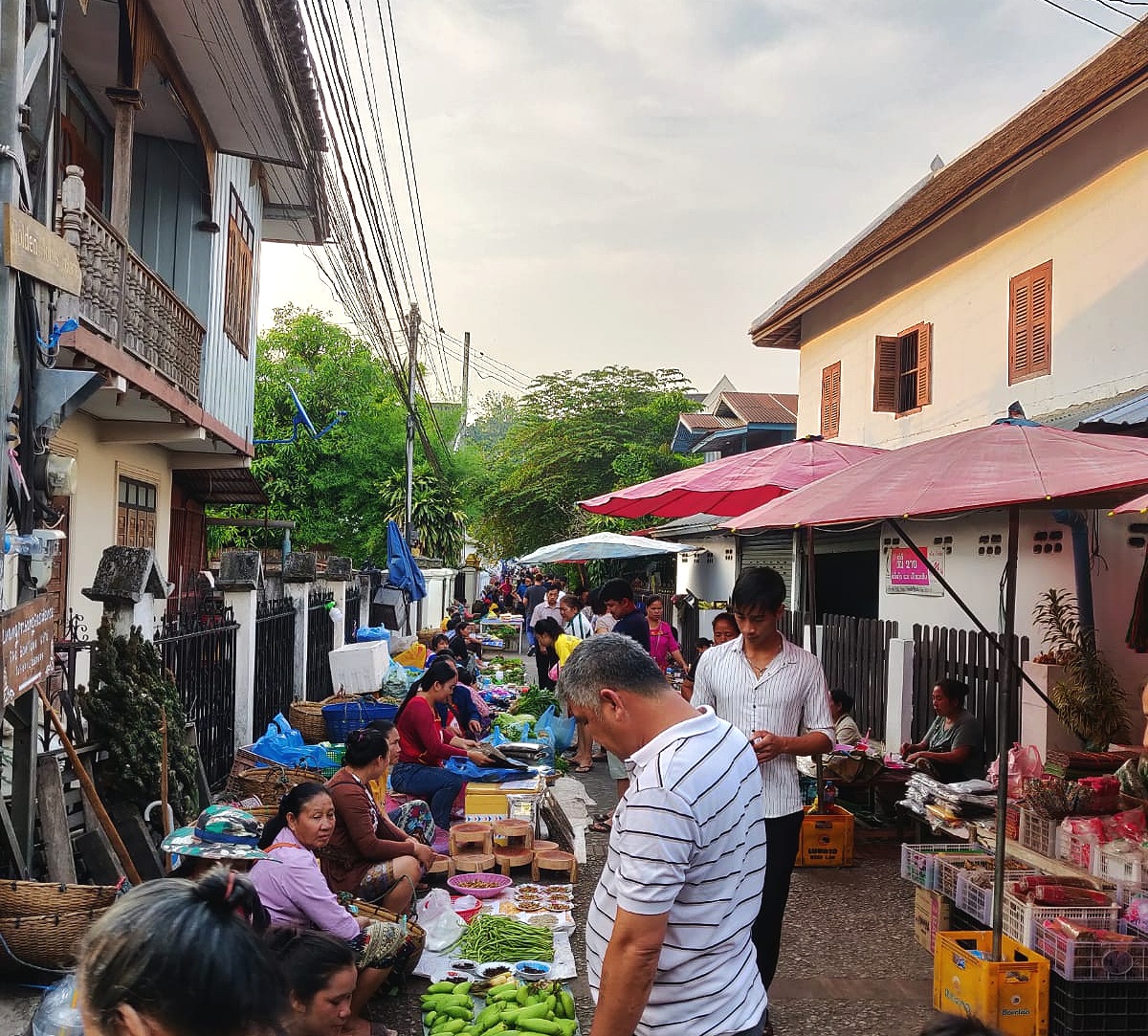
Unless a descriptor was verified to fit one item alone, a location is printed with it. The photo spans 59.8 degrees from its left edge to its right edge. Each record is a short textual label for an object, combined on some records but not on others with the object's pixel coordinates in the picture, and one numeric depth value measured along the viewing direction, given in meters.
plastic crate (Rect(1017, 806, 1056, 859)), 5.57
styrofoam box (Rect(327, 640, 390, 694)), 12.34
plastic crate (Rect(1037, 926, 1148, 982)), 4.42
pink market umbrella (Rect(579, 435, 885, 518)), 7.87
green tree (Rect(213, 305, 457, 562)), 29.38
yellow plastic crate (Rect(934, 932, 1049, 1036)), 4.44
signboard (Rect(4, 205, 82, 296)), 3.81
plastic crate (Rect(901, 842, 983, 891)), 5.57
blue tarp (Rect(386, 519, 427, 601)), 17.20
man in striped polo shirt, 2.32
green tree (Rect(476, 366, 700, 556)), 29.86
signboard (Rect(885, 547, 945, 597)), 11.60
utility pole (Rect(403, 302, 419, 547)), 21.64
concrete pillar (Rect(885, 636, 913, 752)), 11.01
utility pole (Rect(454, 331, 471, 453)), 44.73
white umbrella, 16.08
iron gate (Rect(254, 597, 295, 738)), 10.01
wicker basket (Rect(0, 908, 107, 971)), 4.16
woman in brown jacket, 5.31
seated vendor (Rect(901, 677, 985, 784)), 7.85
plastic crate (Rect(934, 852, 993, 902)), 5.41
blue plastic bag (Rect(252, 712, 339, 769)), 8.58
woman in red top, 7.76
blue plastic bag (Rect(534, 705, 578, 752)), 11.20
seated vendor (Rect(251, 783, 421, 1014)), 4.28
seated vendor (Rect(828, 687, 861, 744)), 8.91
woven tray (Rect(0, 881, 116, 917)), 4.19
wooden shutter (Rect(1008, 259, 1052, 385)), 10.87
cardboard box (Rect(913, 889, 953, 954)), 5.48
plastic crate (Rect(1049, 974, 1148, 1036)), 4.42
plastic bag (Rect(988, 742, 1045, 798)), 6.31
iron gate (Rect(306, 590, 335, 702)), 12.84
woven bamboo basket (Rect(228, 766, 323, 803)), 7.43
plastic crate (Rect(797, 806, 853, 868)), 7.30
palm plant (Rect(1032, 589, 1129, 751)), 7.42
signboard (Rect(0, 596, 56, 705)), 3.93
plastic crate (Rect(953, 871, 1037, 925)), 5.10
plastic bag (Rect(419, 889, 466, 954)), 5.67
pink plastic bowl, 6.48
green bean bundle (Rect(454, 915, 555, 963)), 5.46
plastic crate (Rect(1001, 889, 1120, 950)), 4.66
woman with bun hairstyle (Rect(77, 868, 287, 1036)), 1.75
